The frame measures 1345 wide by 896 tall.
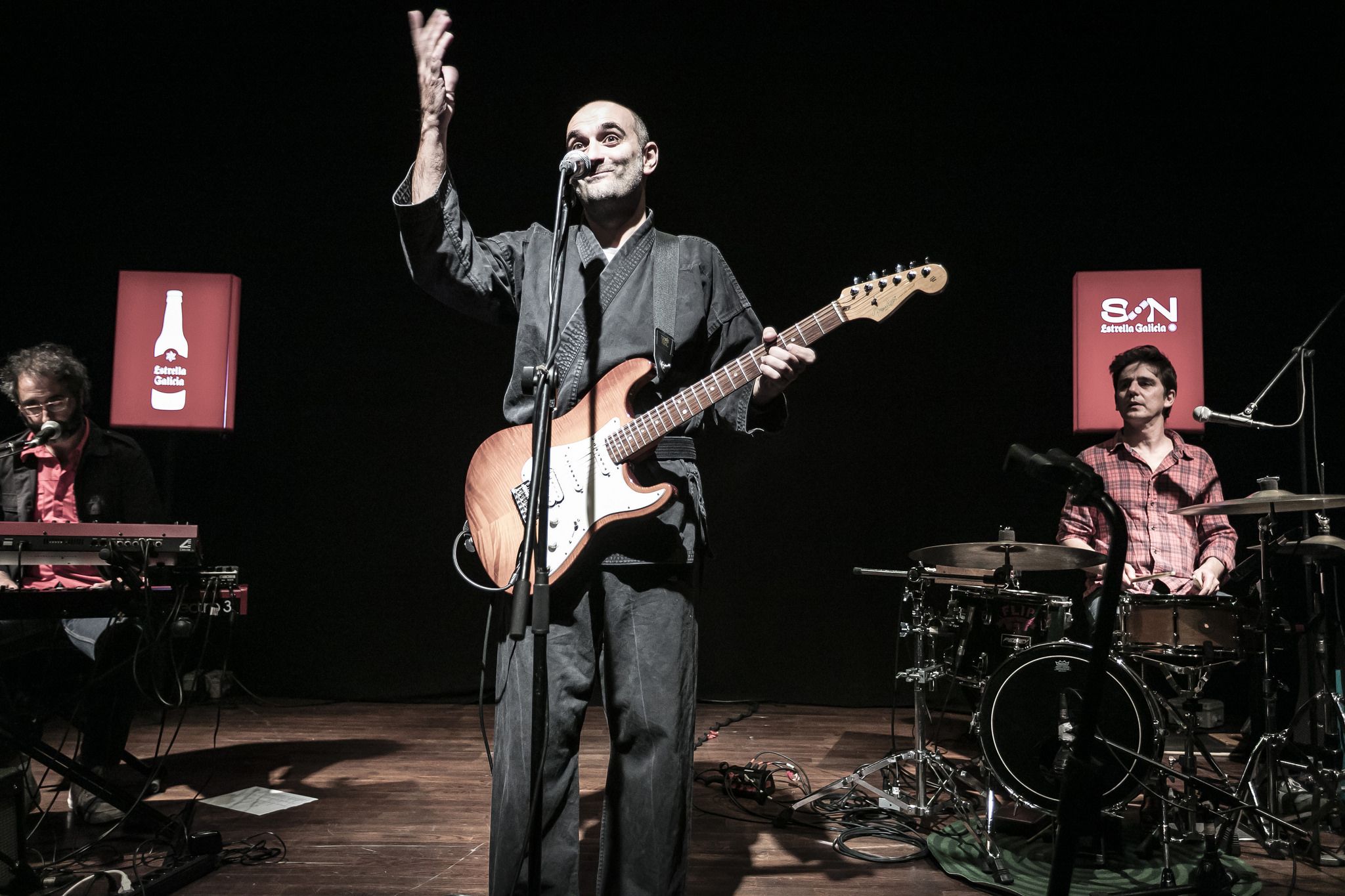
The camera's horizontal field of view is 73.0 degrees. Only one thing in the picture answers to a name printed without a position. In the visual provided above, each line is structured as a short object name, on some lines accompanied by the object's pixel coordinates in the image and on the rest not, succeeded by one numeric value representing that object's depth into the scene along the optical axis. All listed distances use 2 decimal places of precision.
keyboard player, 3.15
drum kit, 2.75
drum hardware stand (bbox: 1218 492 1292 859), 2.86
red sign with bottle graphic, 4.77
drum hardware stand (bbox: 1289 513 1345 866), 2.88
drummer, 3.58
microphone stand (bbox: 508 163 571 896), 1.43
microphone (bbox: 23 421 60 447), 2.29
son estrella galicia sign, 4.49
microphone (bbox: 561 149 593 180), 1.69
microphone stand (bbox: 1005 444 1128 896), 1.22
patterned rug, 2.54
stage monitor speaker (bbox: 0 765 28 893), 2.15
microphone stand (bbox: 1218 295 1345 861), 2.86
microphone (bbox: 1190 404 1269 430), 3.06
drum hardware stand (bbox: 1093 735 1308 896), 2.33
